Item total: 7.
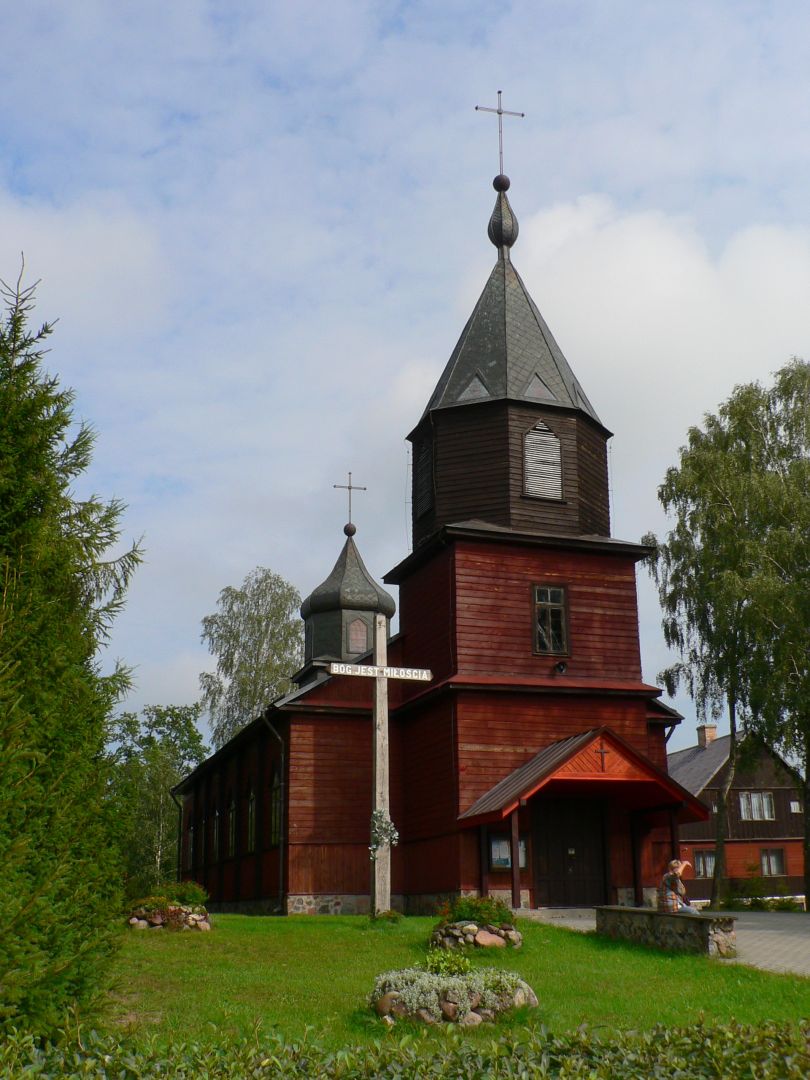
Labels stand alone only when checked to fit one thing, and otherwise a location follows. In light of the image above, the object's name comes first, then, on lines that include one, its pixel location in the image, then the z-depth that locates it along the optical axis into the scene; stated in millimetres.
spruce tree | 7016
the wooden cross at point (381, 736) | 19203
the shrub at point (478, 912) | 15938
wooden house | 45562
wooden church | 21766
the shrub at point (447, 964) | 11828
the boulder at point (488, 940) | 15348
